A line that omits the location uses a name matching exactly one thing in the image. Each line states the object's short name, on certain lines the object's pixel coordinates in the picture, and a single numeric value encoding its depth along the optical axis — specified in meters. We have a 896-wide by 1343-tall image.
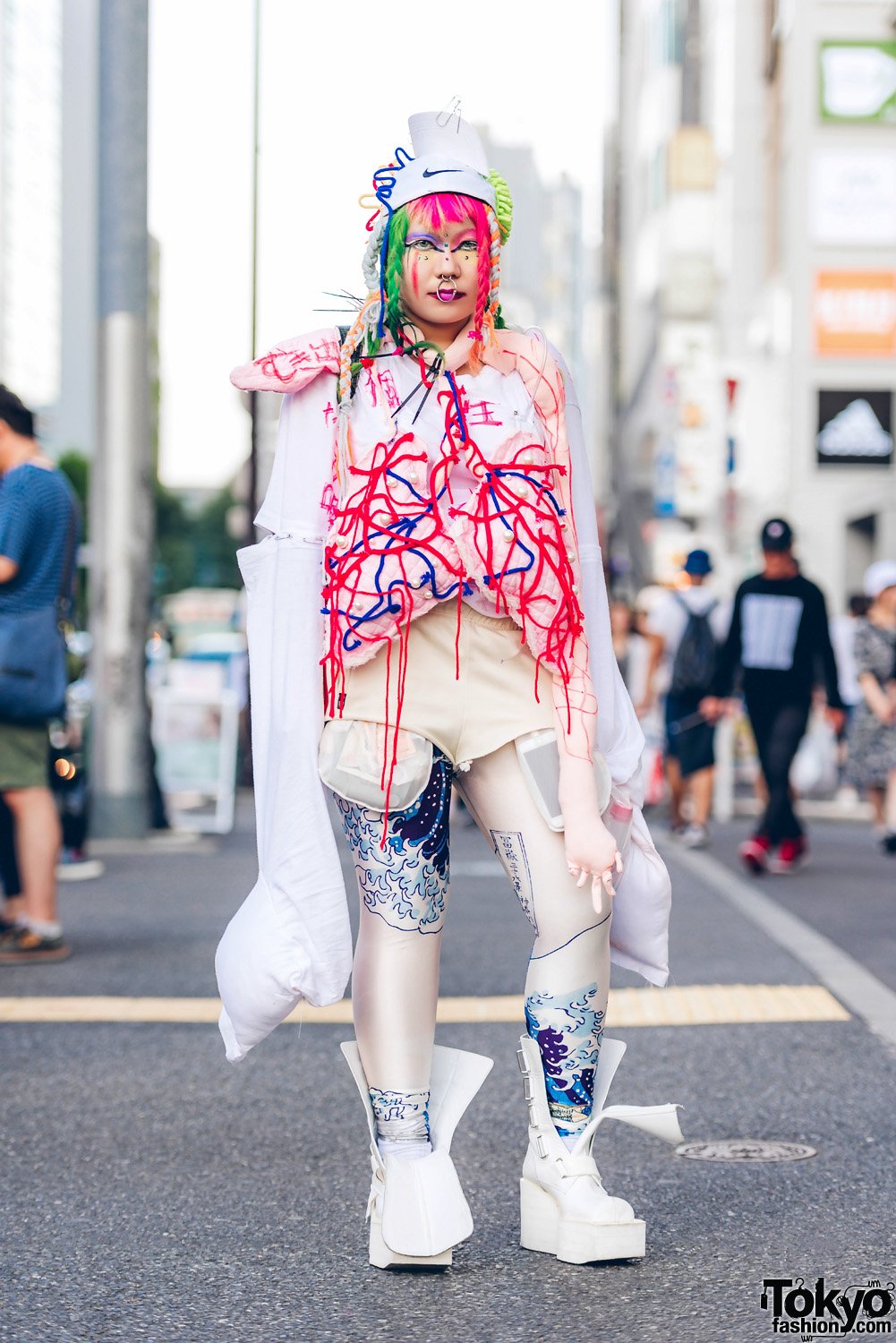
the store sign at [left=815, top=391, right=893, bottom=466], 26.92
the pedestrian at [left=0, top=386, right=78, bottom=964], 6.75
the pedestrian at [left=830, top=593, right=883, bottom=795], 14.16
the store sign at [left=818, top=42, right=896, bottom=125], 26.50
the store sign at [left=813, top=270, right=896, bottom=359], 26.86
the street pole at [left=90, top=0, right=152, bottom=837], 11.51
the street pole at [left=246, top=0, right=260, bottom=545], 17.13
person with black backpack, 11.99
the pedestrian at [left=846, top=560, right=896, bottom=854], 11.27
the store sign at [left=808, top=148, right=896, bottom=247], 26.58
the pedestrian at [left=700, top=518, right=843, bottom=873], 9.95
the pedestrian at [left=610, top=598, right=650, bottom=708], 14.37
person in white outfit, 3.19
